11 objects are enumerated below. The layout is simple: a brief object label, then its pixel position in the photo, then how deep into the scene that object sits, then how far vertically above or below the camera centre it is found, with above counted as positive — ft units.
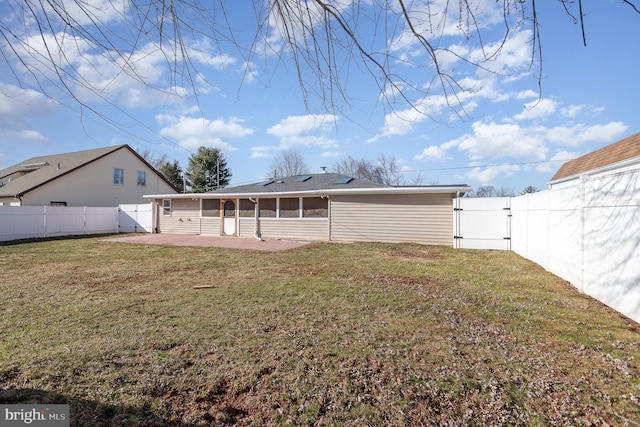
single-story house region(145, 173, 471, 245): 41.47 -0.38
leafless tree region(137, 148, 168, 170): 119.24 +18.08
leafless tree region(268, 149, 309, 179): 110.22 +15.62
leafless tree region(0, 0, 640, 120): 5.77 +3.29
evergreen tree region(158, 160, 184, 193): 116.67 +13.63
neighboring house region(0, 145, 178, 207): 62.59 +6.39
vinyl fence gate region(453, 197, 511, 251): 35.88 -1.56
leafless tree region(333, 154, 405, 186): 109.91 +14.09
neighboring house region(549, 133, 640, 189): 26.50 +5.79
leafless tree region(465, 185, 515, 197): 117.19 +7.02
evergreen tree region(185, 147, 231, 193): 111.04 +13.74
